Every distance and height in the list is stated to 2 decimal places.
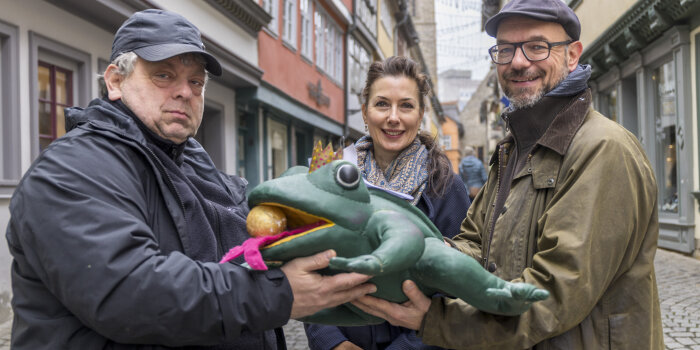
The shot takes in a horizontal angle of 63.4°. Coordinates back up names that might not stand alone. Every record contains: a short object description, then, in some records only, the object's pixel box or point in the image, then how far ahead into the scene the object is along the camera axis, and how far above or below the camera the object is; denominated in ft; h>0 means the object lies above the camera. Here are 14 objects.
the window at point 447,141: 192.34 +11.52
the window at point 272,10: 36.73 +11.09
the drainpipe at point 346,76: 57.26 +10.08
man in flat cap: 5.38 -0.67
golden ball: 4.75 -0.37
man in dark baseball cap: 4.56 -0.58
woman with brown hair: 7.82 +0.23
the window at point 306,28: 44.47 +11.89
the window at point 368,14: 61.41 +18.78
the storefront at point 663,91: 26.50 +4.44
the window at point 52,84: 18.35 +3.38
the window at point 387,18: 78.38 +22.94
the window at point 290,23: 40.78 +11.29
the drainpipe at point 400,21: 89.04 +24.62
